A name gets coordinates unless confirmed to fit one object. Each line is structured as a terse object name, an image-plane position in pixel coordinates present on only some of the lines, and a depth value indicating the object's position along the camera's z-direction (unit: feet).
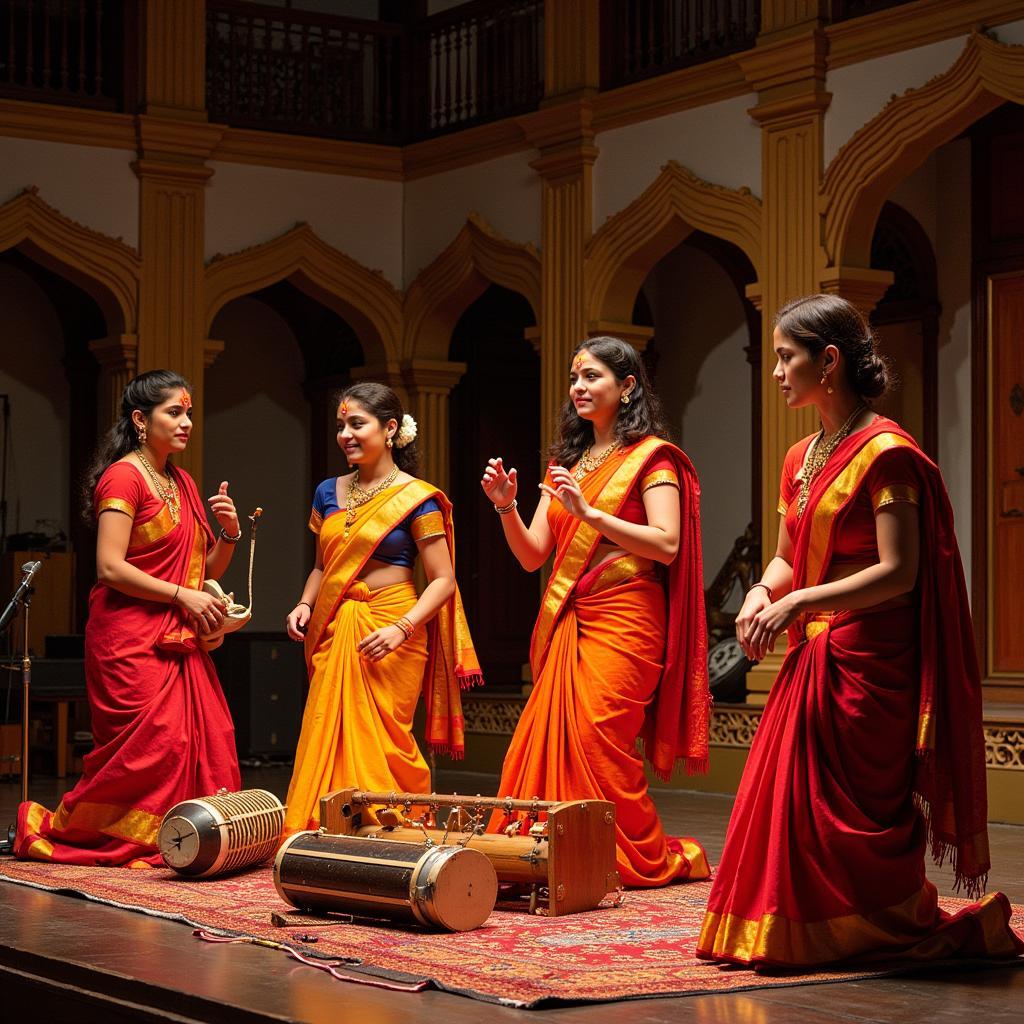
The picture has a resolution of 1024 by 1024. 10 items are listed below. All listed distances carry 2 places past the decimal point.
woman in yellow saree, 18.88
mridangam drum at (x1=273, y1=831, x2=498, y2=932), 14.66
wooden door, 30.68
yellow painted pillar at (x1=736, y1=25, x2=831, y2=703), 28.84
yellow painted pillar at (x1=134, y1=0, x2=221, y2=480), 34.32
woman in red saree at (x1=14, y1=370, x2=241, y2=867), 19.60
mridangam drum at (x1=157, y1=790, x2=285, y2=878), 17.84
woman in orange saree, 17.57
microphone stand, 19.90
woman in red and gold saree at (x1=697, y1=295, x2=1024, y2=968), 12.80
